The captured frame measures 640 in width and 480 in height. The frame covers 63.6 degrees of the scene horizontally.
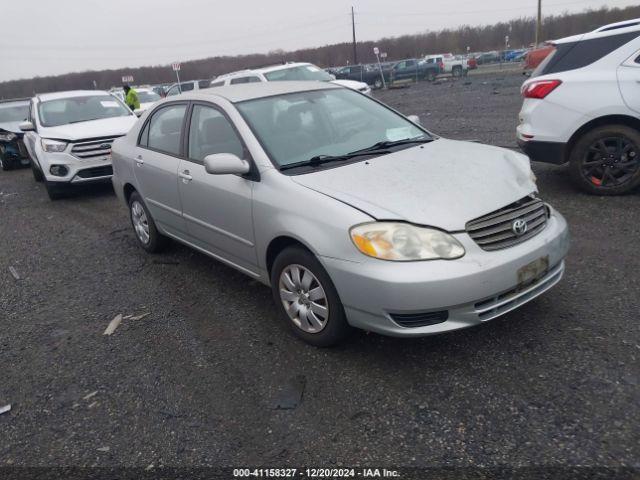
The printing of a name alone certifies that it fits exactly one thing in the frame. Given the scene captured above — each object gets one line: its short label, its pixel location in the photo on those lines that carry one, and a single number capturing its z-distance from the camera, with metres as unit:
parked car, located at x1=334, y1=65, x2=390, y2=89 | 34.28
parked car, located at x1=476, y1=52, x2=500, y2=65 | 48.89
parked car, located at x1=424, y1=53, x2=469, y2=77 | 36.88
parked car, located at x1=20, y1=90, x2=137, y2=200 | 8.62
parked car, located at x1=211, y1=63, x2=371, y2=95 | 14.63
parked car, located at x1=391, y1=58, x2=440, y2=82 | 36.28
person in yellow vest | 16.39
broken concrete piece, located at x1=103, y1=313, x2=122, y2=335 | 4.04
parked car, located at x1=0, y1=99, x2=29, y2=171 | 13.20
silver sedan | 2.88
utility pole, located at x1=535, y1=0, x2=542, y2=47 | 40.61
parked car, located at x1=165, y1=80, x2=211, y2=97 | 25.40
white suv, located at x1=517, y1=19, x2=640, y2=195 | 5.48
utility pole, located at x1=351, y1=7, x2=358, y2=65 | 55.11
